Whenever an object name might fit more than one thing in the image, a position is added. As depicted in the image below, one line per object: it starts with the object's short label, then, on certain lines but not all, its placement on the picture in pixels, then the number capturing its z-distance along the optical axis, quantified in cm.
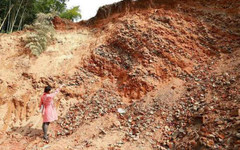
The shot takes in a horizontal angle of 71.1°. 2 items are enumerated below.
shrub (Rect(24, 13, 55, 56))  749
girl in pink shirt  432
